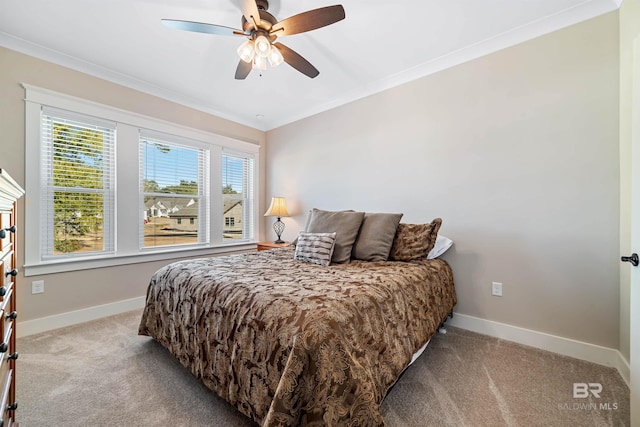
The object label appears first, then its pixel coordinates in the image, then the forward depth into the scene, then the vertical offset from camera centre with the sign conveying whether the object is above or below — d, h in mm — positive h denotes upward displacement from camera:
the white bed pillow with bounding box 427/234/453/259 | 2537 -336
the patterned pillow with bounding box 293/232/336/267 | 2256 -302
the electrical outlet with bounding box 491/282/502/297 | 2370 -687
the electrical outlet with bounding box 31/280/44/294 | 2451 -669
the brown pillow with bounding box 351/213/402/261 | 2346 -223
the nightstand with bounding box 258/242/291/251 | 3706 -448
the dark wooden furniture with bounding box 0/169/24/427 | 878 -308
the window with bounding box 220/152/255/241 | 4074 +286
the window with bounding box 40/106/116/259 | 2561 +320
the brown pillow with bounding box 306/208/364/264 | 2359 -131
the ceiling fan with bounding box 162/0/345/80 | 1662 +1259
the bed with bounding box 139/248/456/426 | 1052 -600
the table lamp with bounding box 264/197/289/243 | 3990 +71
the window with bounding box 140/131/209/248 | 3244 +308
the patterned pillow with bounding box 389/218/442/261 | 2326 -259
